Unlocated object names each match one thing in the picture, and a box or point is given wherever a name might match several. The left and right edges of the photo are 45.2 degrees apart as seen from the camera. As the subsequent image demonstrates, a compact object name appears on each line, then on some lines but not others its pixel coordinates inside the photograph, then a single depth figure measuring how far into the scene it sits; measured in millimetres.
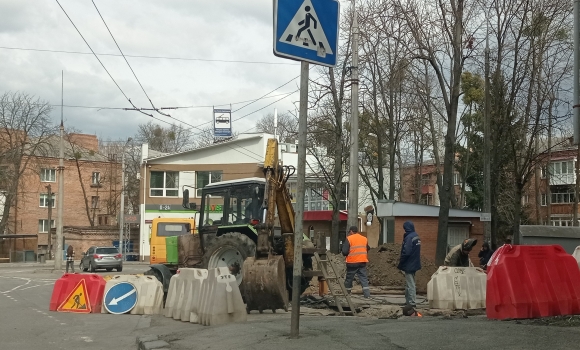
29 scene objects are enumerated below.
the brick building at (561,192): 53944
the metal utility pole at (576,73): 10711
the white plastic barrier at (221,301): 11359
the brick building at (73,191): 70500
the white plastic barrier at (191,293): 12164
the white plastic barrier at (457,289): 13305
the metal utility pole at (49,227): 58219
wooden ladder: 12936
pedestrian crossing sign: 8125
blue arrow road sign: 14555
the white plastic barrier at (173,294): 13086
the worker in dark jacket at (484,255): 19730
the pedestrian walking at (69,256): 36781
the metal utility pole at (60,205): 35875
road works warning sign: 14938
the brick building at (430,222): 31594
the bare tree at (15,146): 59594
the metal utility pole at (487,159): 25141
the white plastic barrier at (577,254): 10752
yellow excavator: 12984
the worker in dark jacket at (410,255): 13492
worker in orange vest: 16156
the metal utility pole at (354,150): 20578
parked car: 40938
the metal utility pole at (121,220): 52275
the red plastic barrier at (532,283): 9820
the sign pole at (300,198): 8570
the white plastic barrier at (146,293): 14523
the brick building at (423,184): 54375
